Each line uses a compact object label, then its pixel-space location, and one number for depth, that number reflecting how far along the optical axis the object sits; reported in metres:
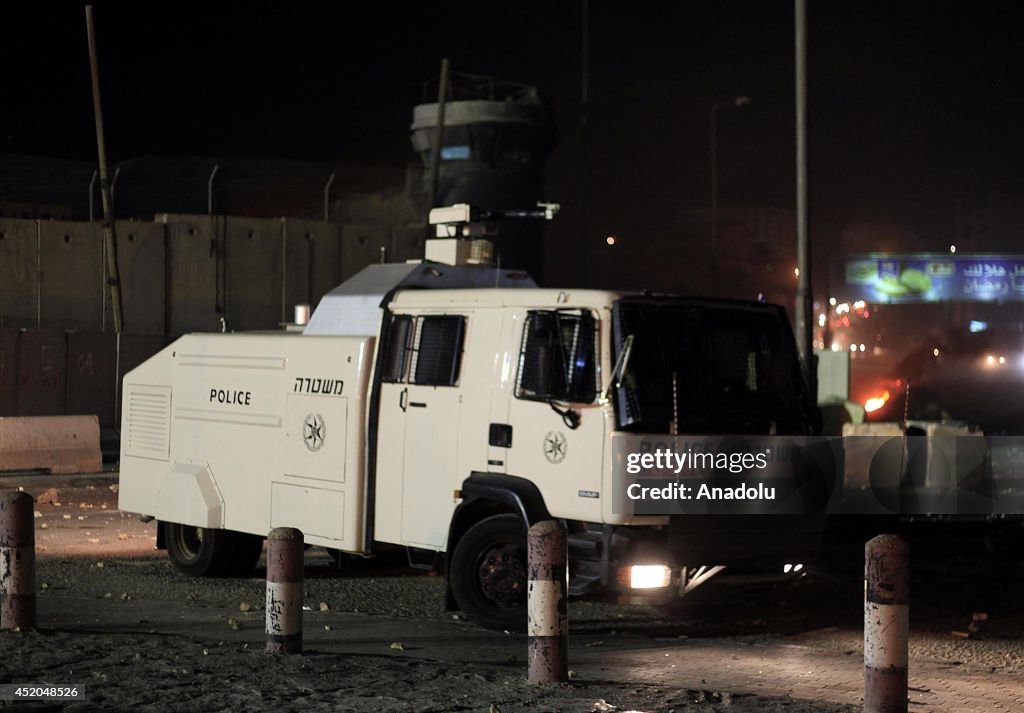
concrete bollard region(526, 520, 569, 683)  7.81
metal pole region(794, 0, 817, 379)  17.75
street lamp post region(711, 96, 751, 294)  51.62
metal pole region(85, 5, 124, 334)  29.97
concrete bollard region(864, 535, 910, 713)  6.96
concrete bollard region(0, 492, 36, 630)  8.91
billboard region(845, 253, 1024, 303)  52.53
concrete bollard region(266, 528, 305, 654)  8.36
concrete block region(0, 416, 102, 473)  21.50
